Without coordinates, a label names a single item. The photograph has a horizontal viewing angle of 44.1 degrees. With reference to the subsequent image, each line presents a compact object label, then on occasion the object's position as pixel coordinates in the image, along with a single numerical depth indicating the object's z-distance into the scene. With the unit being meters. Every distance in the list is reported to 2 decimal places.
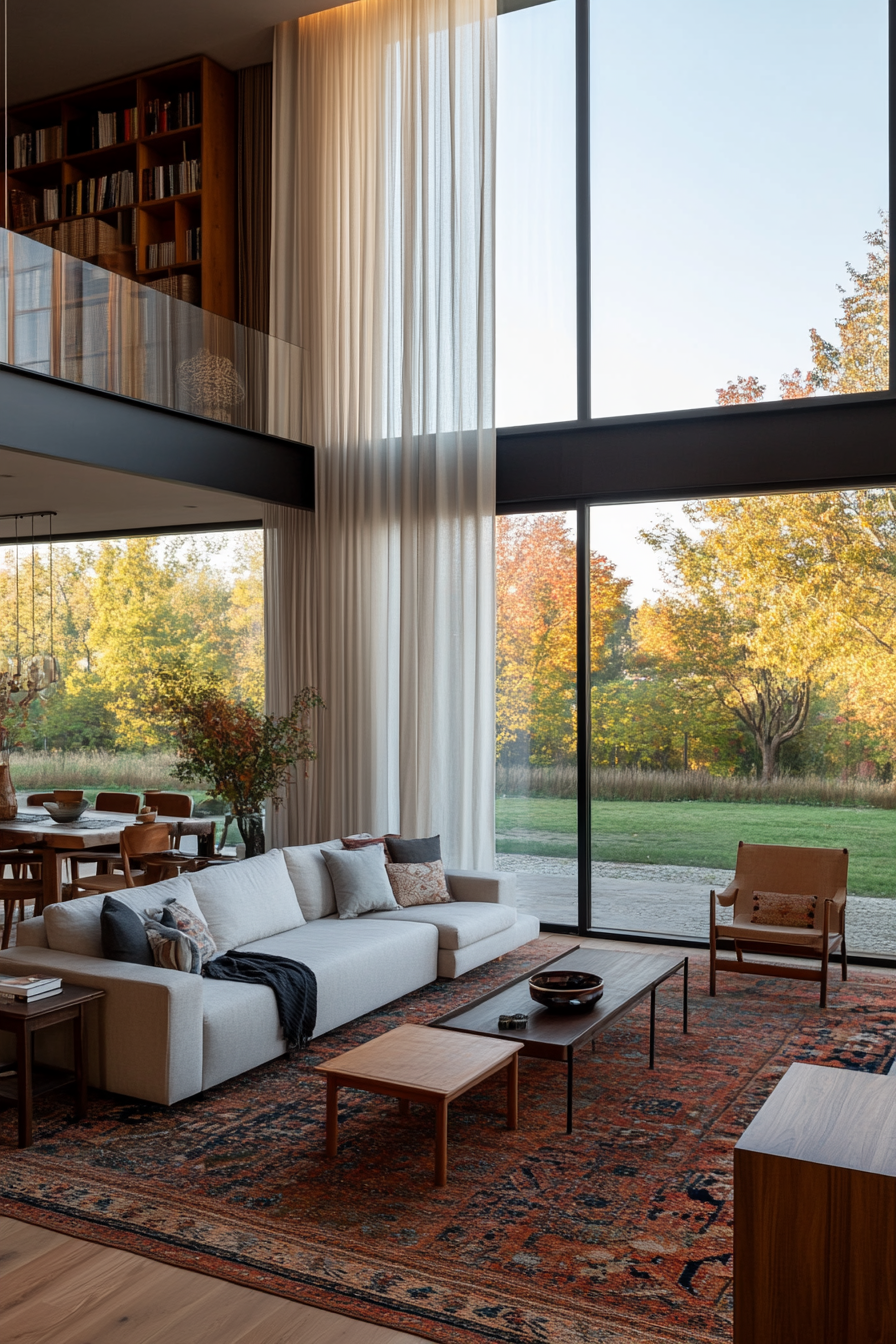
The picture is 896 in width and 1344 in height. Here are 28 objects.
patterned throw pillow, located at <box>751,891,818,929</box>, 5.93
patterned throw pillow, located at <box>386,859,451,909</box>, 6.38
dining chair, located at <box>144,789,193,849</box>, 7.91
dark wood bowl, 4.38
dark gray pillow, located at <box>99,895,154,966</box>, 4.59
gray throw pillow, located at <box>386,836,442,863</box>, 6.51
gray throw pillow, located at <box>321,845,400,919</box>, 6.07
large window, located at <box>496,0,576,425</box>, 7.45
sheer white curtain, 7.48
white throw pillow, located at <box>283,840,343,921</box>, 5.99
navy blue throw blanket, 4.72
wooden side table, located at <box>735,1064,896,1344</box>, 2.07
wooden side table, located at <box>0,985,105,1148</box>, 3.92
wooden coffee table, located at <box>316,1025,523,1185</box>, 3.62
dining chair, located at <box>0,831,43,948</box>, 6.46
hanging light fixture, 7.87
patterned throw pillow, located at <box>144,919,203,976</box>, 4.55
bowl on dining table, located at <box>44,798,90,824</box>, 7.04
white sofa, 4.23
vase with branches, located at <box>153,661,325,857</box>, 6.57
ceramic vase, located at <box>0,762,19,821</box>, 7.10
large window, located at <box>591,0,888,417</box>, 7.07
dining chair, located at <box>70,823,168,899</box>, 6.37
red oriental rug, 2.95
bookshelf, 8.51
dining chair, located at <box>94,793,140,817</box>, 8.14
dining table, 6.62
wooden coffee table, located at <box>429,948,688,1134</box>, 4.06
